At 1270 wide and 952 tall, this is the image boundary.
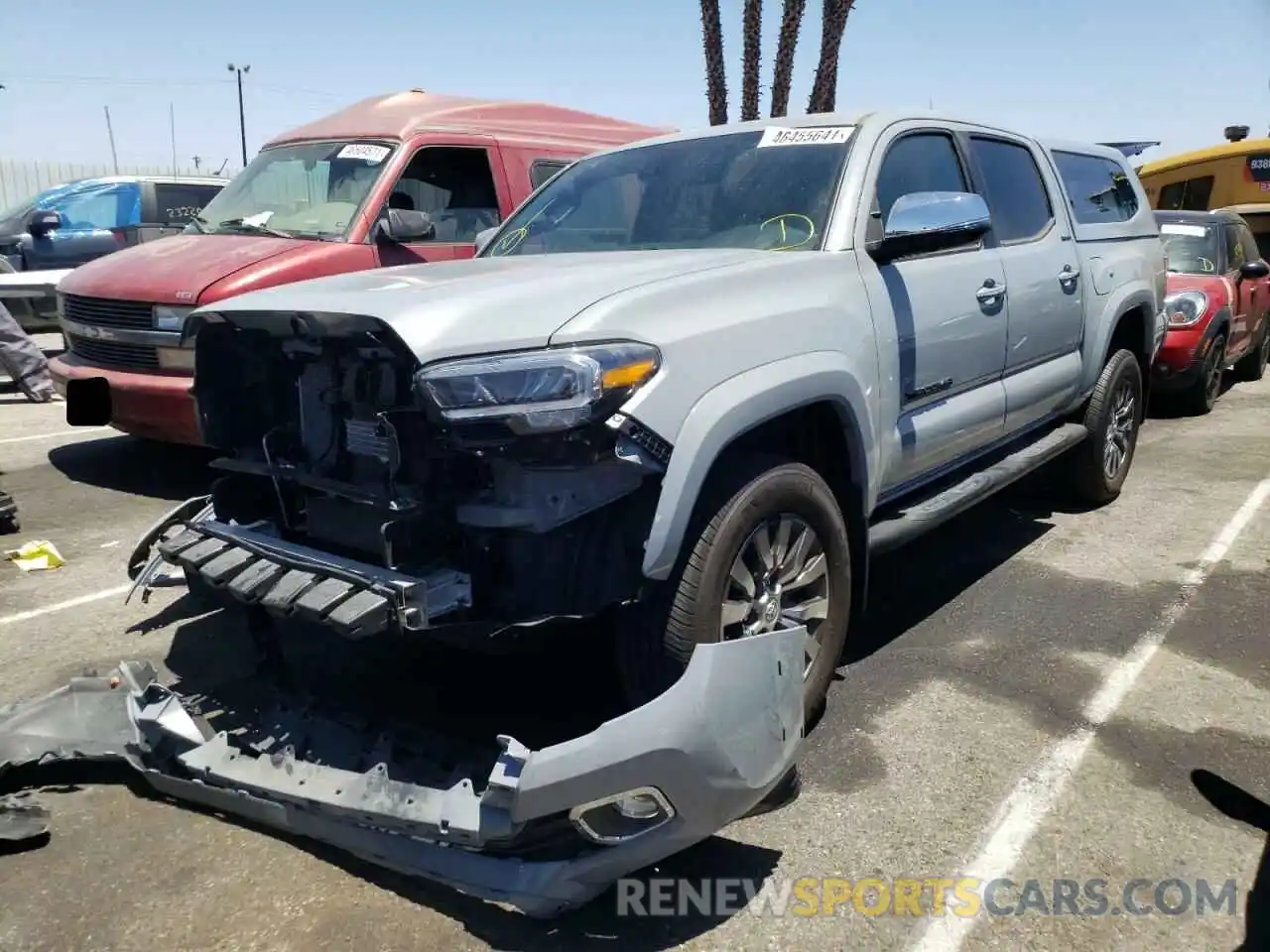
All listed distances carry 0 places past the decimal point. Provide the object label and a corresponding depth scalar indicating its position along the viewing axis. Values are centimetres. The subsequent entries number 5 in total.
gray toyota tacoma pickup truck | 248
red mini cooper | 916
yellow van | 1451
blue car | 1165
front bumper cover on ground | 235
